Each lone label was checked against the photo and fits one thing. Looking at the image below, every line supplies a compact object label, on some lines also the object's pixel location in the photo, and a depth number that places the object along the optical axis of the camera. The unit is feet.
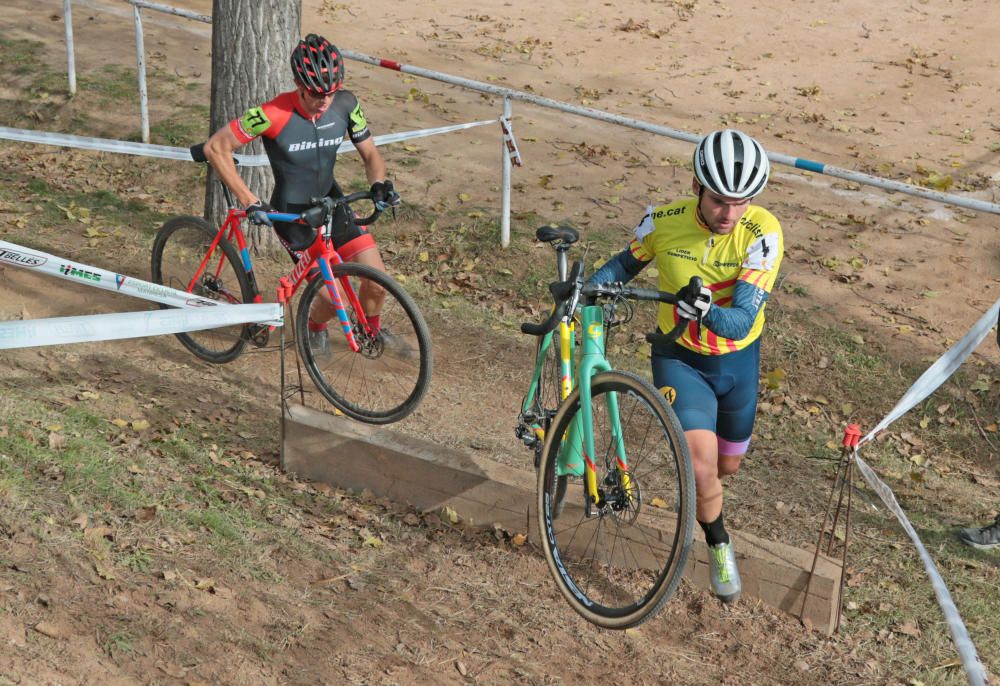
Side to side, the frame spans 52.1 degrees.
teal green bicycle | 13.64
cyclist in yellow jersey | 14.52
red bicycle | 20.27
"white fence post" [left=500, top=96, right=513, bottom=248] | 28.45
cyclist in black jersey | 20.08
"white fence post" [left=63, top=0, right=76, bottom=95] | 39.12
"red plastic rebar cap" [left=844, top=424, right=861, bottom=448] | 15.56
